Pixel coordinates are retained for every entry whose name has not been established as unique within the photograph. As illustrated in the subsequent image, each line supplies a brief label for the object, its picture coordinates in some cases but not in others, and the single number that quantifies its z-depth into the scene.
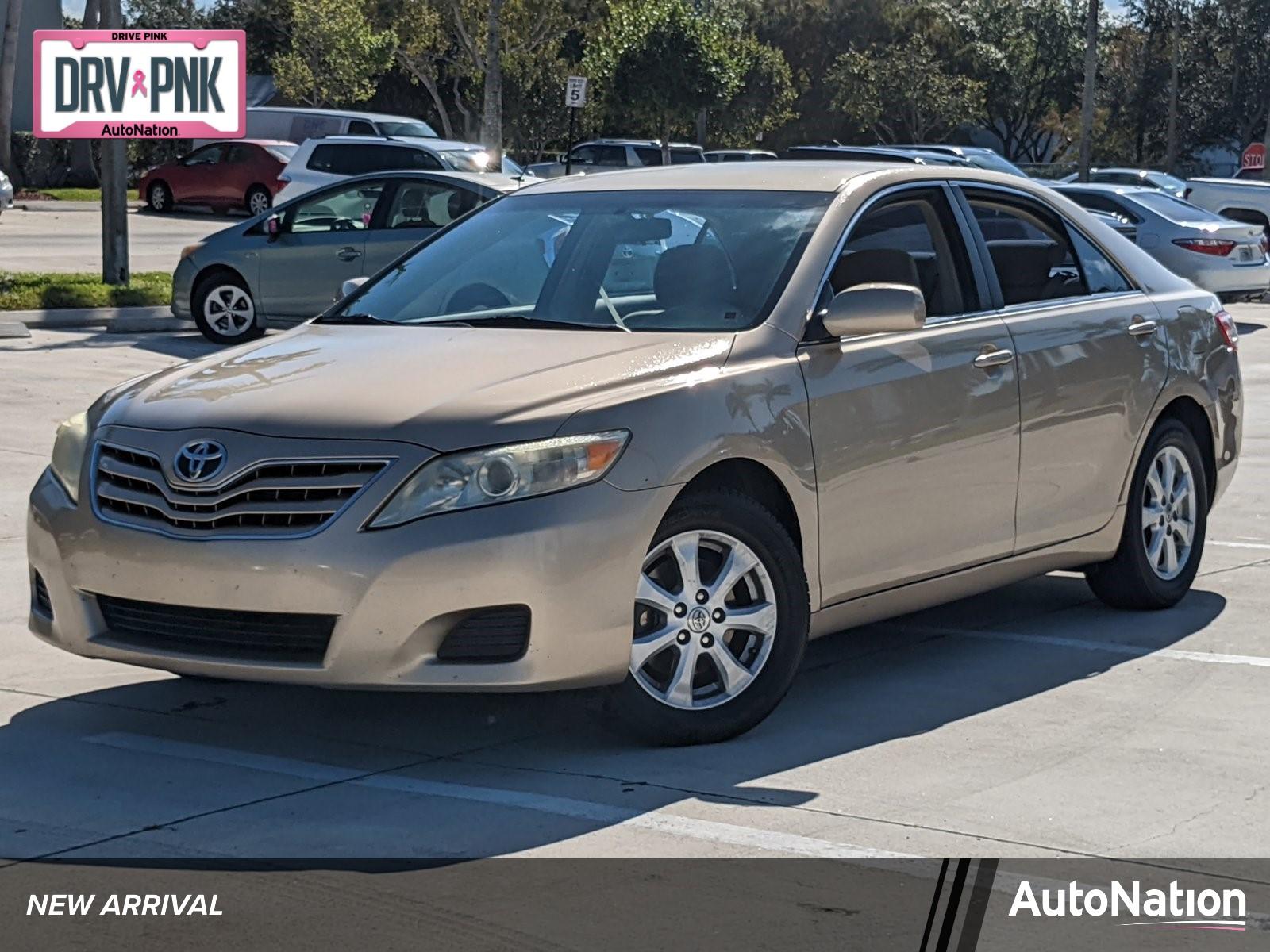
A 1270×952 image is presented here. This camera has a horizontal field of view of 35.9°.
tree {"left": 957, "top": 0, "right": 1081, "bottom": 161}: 76.44
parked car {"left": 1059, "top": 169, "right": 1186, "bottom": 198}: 29.42
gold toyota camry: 5.23
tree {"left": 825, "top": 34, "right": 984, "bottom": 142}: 72.31
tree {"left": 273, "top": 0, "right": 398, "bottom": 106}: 56.06
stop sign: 44.69
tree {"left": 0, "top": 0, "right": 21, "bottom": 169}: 39.84
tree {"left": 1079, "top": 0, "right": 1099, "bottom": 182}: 39.59
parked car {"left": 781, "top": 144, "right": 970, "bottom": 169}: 21.25
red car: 37.81
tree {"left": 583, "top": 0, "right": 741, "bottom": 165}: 51.06
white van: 38.50
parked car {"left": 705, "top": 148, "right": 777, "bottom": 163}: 40.11
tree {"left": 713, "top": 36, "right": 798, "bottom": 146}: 66.62
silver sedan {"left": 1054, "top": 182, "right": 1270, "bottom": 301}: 22.11
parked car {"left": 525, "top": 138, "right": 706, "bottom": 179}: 45.16
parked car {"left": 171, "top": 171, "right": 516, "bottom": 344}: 16.75
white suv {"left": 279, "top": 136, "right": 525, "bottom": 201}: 28.92
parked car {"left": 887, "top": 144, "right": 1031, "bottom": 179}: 29.47
